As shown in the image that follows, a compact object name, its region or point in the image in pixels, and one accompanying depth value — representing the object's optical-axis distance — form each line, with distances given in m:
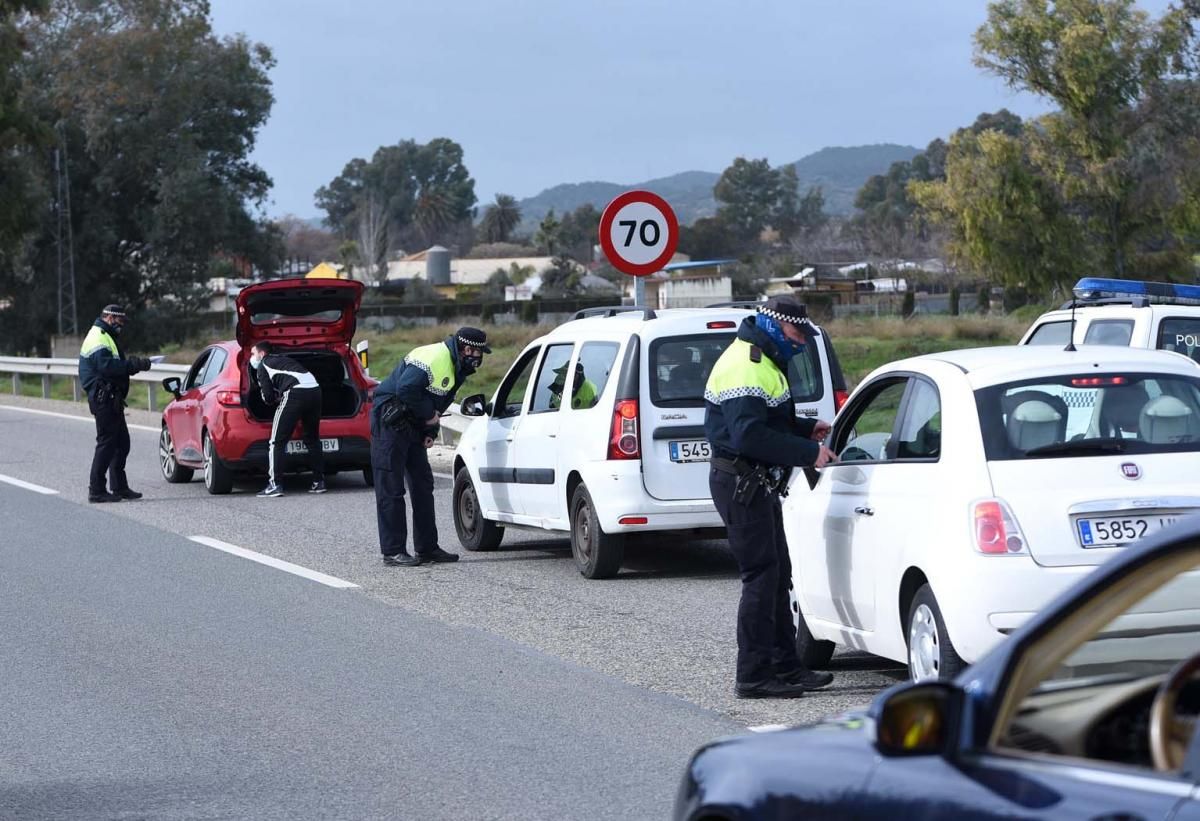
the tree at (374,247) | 153.38
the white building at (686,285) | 93.69
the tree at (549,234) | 174.25
